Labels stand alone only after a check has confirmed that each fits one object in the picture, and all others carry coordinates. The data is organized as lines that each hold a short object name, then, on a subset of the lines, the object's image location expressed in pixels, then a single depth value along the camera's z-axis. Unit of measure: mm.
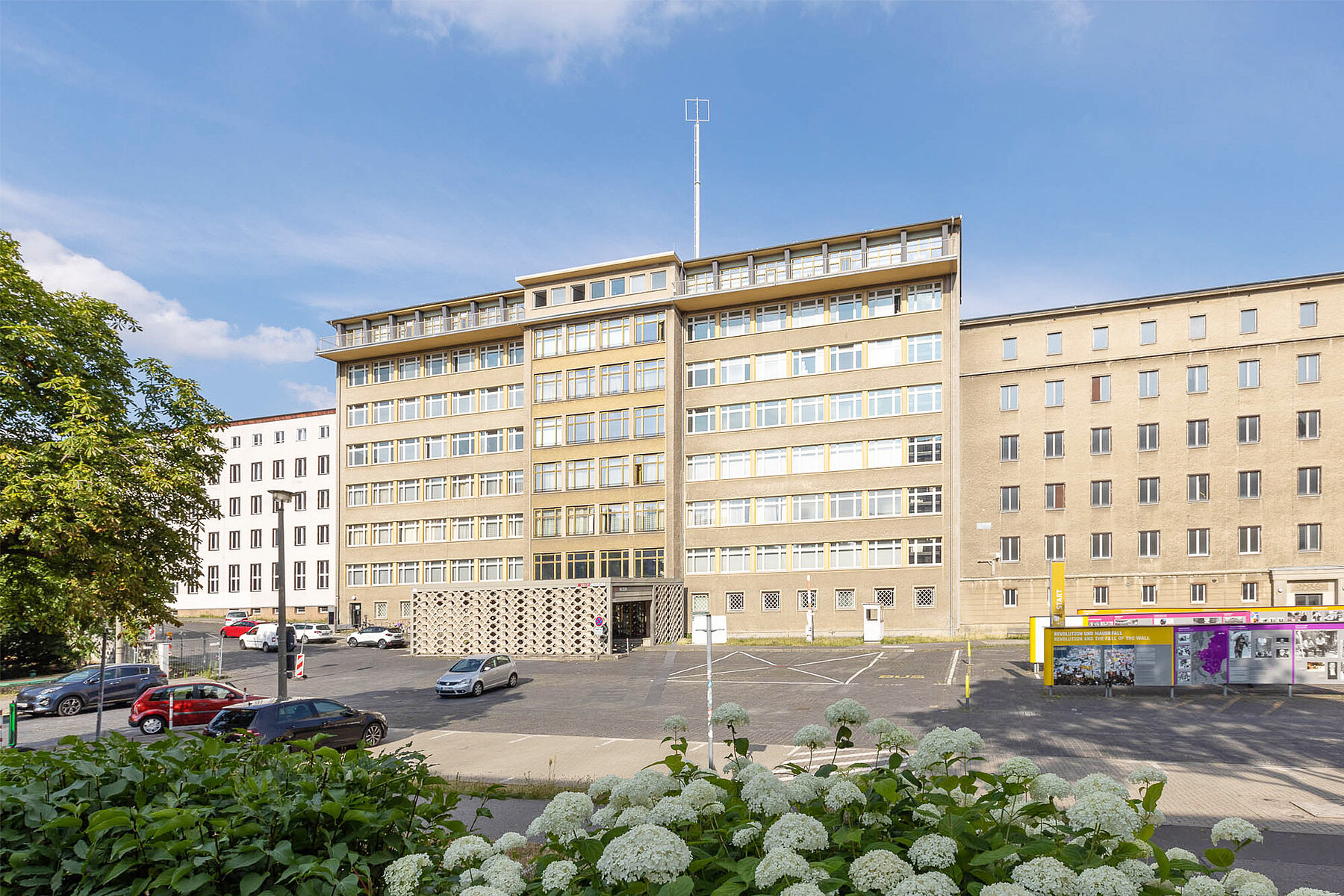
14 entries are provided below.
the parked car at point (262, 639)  53406
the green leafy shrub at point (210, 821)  4059
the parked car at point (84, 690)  28734
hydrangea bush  2963
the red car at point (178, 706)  25422
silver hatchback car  31859
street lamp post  20397
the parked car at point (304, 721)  19438
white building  75000
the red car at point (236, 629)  61031
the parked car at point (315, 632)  57438
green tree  15797
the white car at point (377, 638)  54781
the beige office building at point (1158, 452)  46219
